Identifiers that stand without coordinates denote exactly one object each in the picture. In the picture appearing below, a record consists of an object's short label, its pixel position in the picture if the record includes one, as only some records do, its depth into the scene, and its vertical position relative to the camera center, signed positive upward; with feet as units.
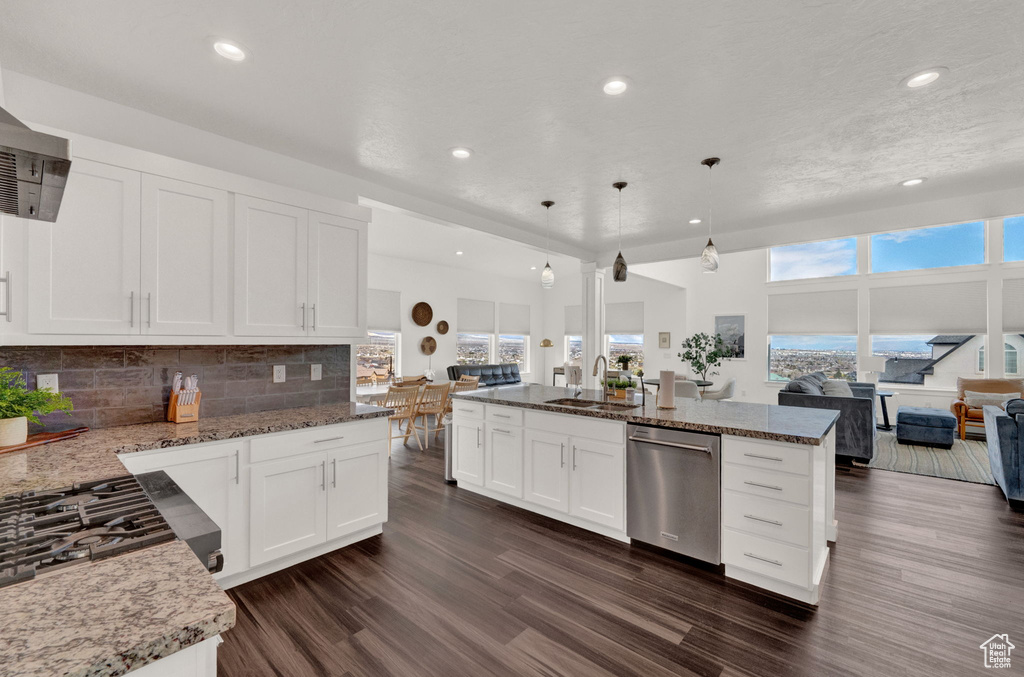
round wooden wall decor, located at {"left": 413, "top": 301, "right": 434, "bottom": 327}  28.27 +1.66
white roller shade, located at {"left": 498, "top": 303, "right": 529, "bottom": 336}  35.17 +1.69
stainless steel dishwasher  8.73 -3.15
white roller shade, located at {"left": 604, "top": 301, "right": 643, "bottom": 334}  33.96 +1.64
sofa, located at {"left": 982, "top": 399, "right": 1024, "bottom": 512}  12.11 -3.15
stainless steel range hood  3.80 +1.61
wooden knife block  8.47 -1.38
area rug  15.35 -4.68
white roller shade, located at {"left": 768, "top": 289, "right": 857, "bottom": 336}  26.73 +1.63
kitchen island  7.80 -2.82
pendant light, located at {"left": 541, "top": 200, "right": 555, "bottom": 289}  14.73 +2.10
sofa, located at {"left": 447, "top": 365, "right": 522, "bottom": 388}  29.71 -2.42
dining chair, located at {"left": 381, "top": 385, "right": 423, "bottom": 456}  18.65 -2.64
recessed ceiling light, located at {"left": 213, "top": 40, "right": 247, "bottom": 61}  6.48 +4.32
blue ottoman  18.92 -3.86
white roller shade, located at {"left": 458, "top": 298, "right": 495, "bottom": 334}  31.96 +1.71
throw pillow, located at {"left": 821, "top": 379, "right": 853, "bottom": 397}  18.47 -2.14
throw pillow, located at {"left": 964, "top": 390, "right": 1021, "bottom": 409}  20.40 -2.81
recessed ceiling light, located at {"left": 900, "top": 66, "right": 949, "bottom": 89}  7.11 +4.28
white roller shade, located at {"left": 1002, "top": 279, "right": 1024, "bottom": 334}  21.94 +1.59
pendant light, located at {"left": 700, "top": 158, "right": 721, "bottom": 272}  11.05 +2.05
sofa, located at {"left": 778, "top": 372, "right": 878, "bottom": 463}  16.31 -3.00
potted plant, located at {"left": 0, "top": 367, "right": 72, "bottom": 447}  6.39 -0.96
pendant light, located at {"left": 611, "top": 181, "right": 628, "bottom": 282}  12.27 +1.97
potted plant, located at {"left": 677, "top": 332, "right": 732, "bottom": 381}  28.76 -0.85
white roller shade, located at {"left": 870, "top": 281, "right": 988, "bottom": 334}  23.03 +1.61
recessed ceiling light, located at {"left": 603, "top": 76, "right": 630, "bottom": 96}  7.36 +4.29
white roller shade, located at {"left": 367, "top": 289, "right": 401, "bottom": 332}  26.03 +1.79
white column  20.20 +0.93
